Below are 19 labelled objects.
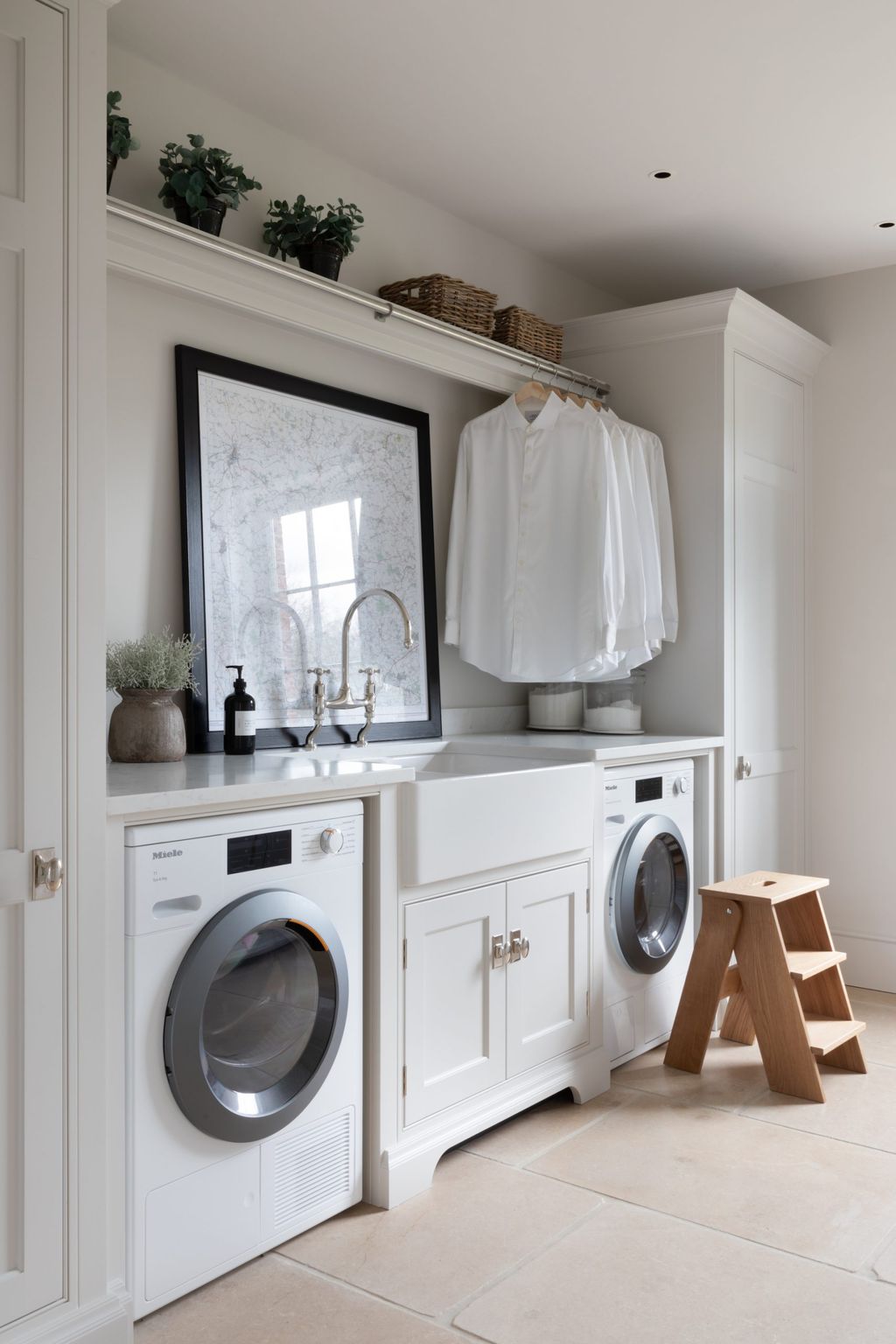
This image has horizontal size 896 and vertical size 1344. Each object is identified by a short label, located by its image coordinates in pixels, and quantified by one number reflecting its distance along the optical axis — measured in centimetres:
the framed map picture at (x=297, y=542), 273
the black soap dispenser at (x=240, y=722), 262
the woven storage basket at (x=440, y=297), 319
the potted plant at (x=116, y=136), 234
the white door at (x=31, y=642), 172
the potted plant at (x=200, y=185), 252
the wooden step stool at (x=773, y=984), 303
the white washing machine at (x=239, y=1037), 193
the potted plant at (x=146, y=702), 237
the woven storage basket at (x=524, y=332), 350
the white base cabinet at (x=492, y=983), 252
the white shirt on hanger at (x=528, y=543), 342
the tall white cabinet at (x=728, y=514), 372
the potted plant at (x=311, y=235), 283
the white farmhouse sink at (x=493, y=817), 246
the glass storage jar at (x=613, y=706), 368
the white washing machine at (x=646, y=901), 318
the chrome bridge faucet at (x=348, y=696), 291
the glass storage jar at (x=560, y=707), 378
